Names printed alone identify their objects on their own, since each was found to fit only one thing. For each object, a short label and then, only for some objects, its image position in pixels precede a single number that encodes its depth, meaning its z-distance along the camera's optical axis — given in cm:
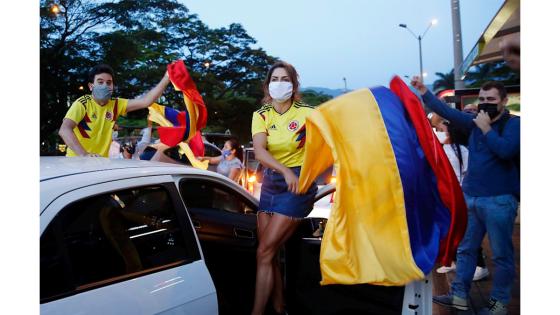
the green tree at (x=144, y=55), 2211
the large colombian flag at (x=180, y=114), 437
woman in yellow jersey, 306
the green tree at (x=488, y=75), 3002
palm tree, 8050
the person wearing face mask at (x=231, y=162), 896
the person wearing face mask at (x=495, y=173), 364
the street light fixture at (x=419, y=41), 3486
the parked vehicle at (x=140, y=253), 204
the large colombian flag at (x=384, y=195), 236
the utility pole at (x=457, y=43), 1090
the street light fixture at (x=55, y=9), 2081
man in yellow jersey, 408
